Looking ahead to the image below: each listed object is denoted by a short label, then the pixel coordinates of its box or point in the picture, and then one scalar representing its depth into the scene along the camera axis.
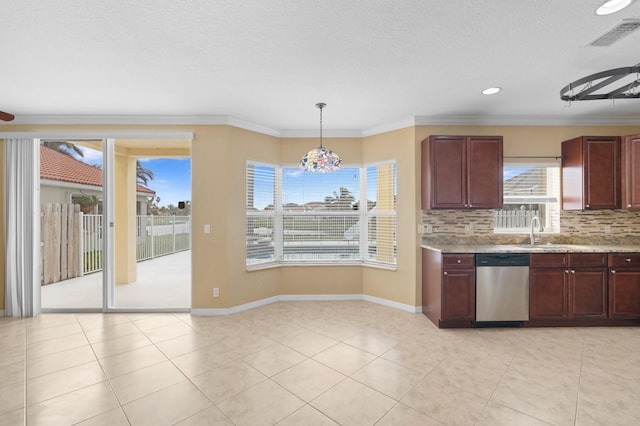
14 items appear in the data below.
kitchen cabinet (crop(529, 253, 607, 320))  3.48
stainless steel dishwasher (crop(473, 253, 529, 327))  3.45
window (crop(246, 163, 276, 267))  4.34
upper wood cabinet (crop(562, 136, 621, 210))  3.77
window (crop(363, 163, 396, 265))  4.39
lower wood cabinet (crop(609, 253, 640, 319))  3.47
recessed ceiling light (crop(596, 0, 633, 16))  1.81
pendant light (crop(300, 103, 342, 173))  3.35
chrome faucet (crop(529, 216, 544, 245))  3.88
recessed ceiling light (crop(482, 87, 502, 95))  3.12
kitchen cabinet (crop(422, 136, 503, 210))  3.72
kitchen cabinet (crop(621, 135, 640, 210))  3.63
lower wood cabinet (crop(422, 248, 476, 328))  3.46
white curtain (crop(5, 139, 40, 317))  3.89
